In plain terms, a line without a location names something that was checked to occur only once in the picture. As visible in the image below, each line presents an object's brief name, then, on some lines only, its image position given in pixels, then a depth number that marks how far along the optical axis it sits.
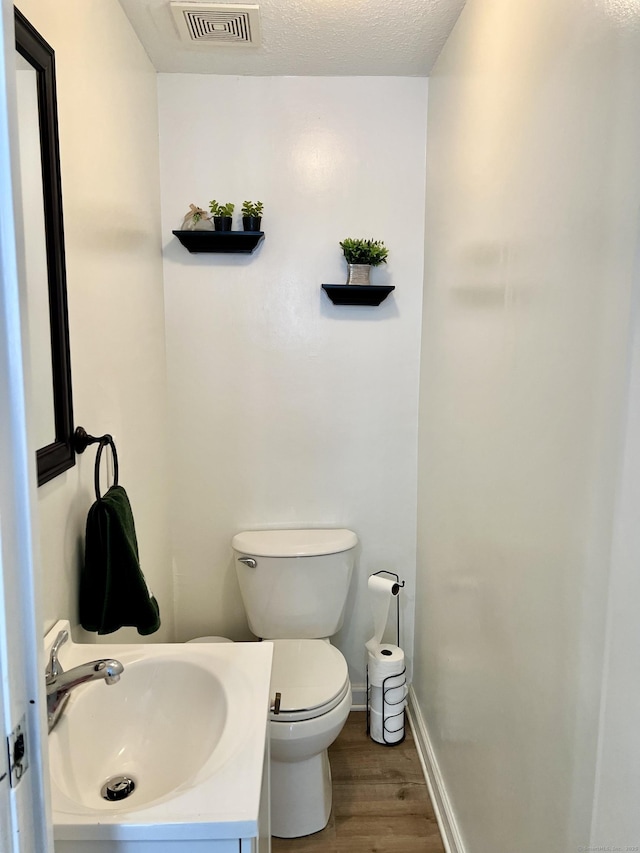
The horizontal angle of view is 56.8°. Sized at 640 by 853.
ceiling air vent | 1.69
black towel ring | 1.32
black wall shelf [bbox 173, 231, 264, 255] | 2.11
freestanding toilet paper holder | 2.23
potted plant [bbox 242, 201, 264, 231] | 2.14
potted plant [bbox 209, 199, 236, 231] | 2.13
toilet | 1.81
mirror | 1.09
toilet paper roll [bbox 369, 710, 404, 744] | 2.25
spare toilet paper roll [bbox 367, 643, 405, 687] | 2.22
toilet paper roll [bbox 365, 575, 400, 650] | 2.23
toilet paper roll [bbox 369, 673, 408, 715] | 2.24
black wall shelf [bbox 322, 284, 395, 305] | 2.18
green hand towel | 1.35
